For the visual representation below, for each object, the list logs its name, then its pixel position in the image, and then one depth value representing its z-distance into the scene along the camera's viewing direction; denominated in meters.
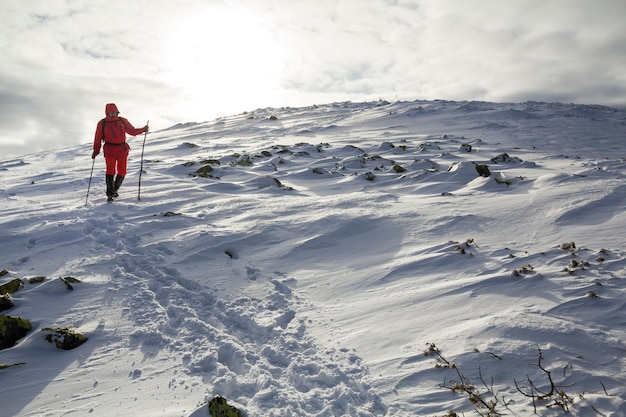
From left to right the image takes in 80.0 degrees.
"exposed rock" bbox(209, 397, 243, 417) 2.61
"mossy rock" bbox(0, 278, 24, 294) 4.12
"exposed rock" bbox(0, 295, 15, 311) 3.88
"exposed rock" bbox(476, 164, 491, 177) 9.02
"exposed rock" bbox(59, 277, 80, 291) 4.32
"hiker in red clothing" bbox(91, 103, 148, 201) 8.09
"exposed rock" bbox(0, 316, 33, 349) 3.40
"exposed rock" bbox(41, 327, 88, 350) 3.41
